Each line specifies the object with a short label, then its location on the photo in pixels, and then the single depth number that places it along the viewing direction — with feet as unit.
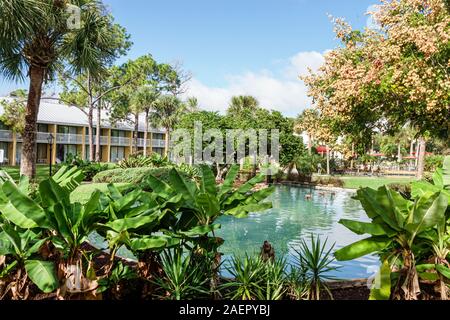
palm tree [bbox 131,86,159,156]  148.25
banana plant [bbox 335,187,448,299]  13.56
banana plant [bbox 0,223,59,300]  14.41
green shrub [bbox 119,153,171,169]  90.94
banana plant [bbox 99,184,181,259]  14.48
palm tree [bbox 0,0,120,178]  51.62
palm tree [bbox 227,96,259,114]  166.50
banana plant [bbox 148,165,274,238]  15.94
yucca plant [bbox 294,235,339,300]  16.31
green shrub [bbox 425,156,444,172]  149.83
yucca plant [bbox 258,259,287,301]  15.53
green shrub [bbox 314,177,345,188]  98.89
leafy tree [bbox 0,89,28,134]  130.00
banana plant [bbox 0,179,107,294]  14.08
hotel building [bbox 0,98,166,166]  144.36
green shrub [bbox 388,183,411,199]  76.20
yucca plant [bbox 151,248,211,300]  15.29
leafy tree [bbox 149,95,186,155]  161.18
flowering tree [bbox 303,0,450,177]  37.93
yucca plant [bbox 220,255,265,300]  15.78
